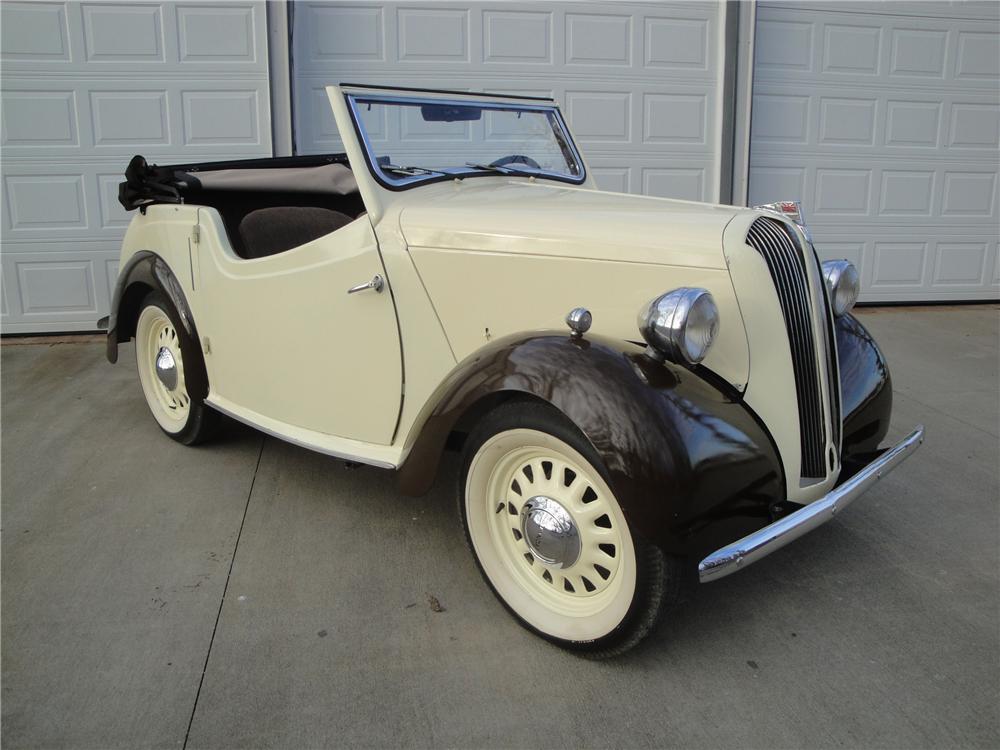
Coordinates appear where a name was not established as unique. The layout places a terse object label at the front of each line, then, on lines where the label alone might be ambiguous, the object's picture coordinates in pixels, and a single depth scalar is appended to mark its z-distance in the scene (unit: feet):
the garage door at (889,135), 22.36
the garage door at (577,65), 20.21
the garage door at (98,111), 19.40
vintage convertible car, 6.81
